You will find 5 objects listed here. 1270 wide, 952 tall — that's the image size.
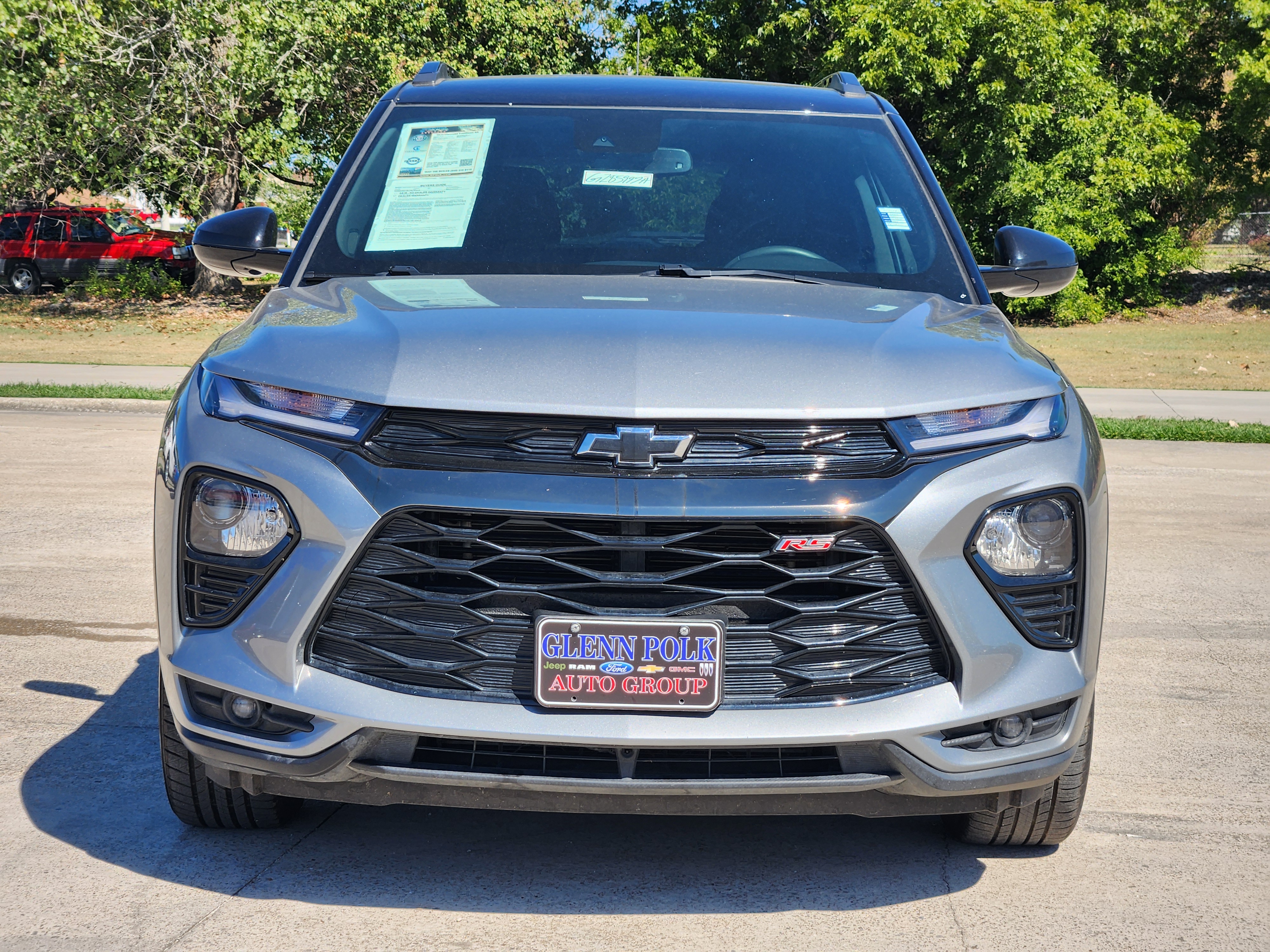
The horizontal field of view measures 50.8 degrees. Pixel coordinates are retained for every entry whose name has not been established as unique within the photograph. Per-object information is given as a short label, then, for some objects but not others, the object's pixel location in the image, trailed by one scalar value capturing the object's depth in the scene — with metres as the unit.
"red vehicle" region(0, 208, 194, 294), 30.23
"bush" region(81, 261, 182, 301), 27.56
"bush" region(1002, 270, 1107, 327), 24.25
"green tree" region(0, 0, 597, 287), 20.83
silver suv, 2.54
